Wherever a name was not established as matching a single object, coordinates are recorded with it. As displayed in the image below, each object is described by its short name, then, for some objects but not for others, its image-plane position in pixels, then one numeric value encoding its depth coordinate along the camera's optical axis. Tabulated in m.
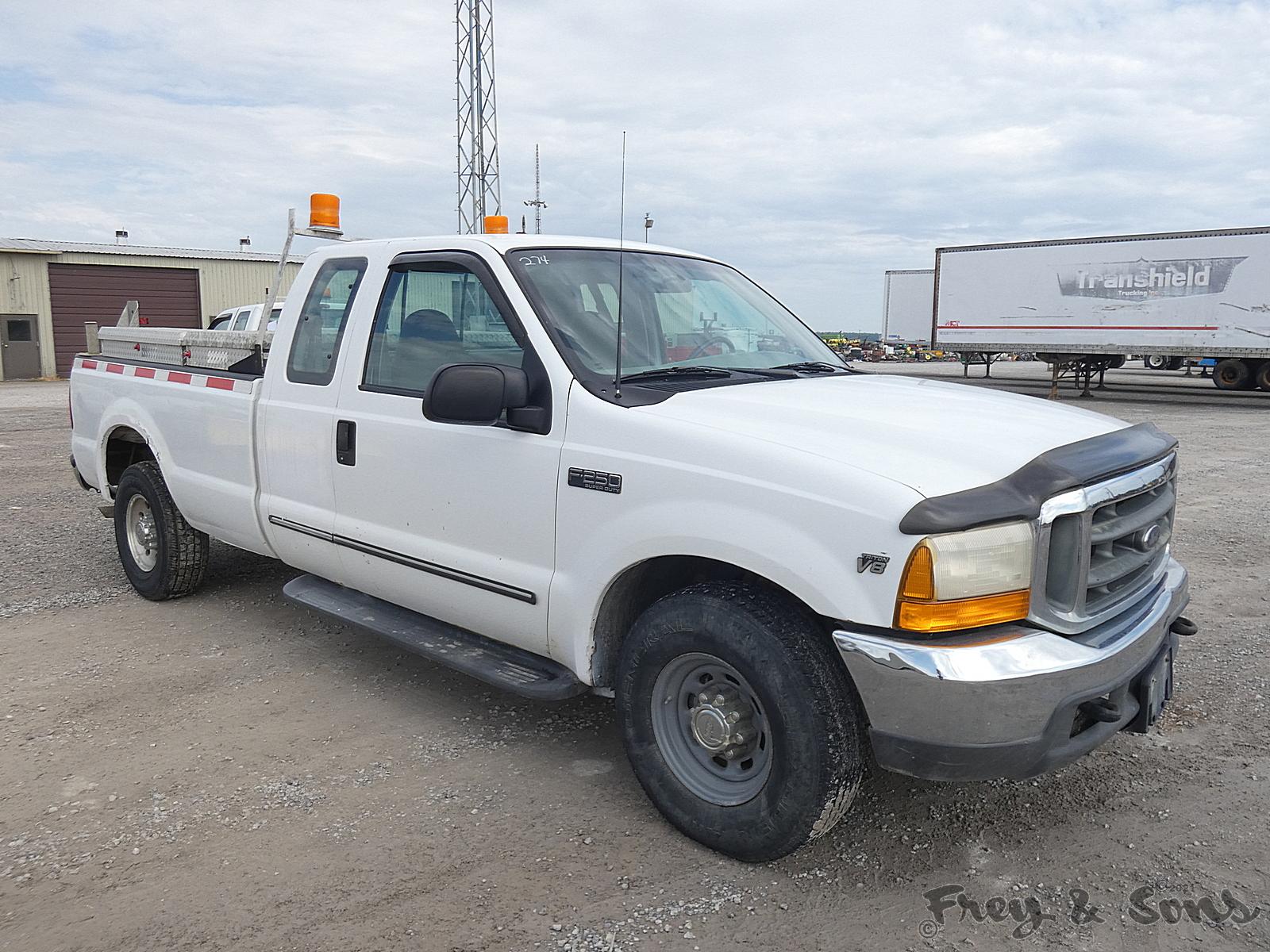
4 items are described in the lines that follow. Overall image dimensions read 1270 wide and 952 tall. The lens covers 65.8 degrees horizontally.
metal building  27.36
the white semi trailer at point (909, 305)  29.61
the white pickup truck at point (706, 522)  2.55
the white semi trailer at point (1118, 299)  20.33
